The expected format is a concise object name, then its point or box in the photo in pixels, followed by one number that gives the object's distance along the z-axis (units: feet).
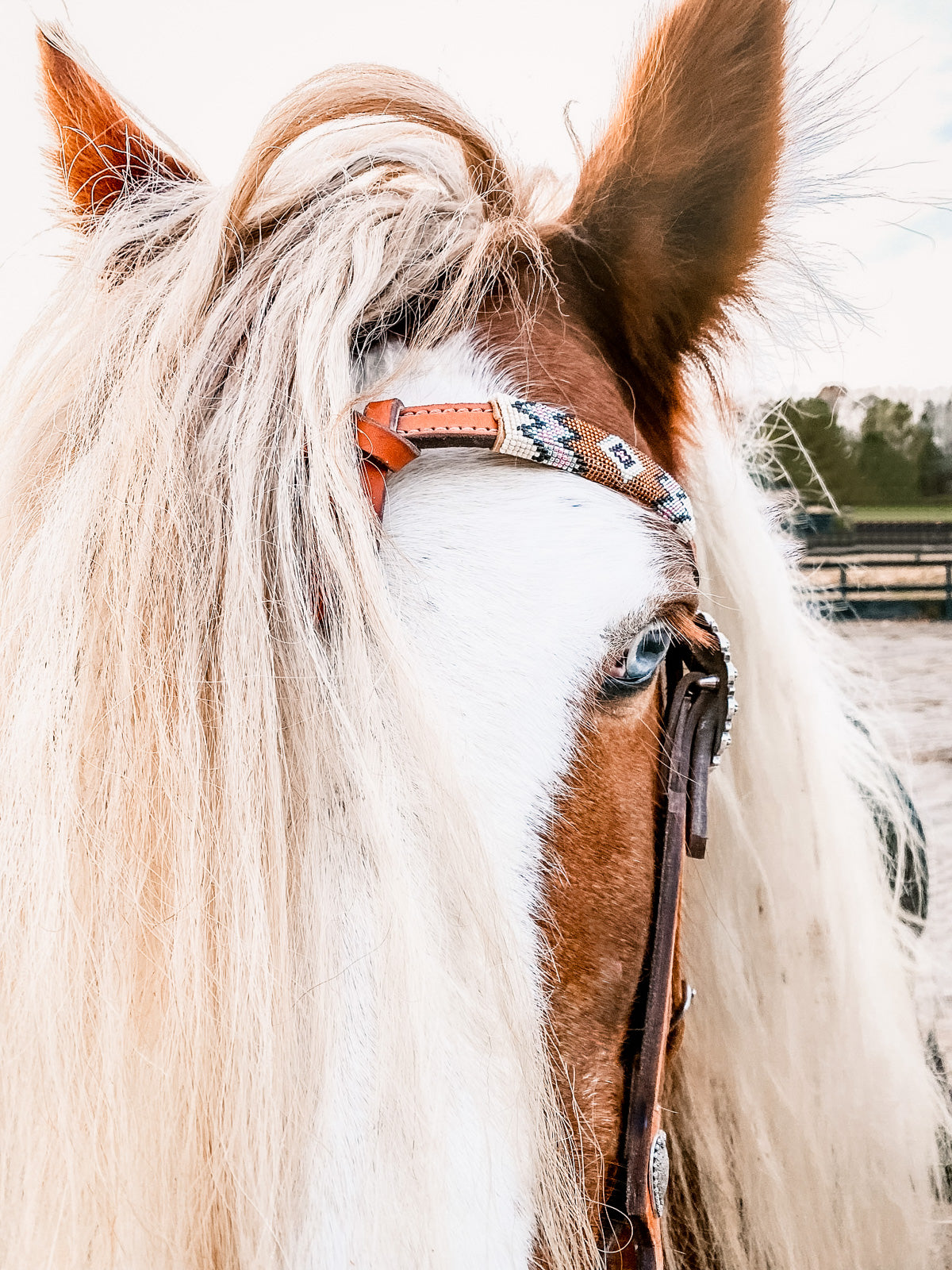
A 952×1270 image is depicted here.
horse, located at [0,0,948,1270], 1.47
